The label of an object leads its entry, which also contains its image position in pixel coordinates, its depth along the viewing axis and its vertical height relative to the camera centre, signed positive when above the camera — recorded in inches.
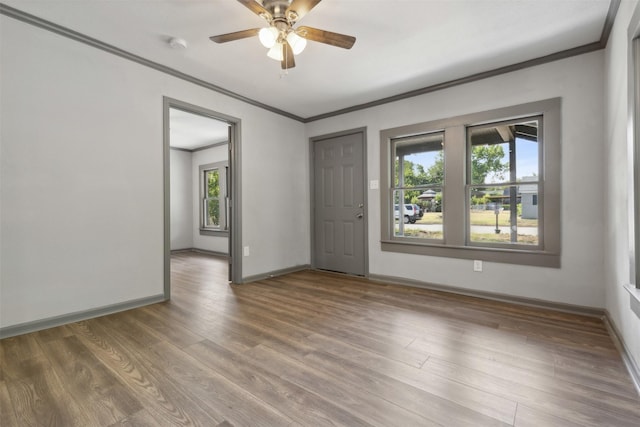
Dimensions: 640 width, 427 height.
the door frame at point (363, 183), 165.6 +16.5
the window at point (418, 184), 145.8 +13.0
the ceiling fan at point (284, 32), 76.4 +51.5
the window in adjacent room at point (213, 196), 260.2 +13.9
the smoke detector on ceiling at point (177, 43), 102.0 +60.4
